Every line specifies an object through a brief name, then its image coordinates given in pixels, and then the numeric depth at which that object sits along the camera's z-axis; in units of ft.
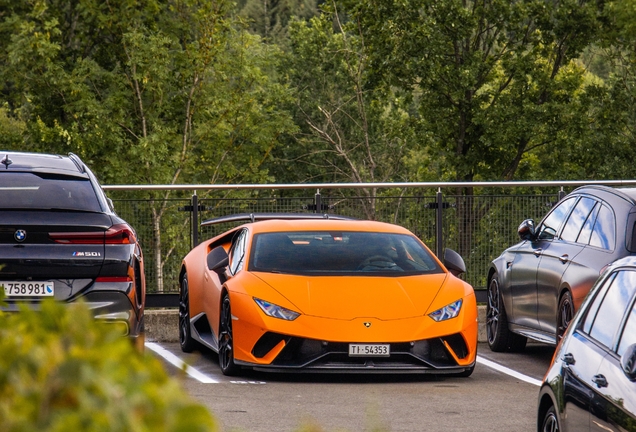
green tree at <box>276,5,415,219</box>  226.79
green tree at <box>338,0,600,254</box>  204.64
